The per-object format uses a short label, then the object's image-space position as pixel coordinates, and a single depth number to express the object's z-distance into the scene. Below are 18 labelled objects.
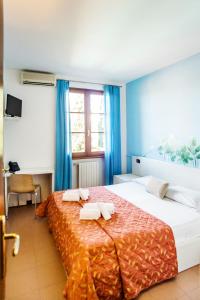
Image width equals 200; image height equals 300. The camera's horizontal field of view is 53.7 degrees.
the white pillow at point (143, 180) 3.39
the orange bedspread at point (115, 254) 1.62
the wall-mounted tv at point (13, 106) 3.32
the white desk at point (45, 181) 3.80
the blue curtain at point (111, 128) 4.42
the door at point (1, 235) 0.71
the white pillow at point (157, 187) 2.85
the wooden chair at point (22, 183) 3.44
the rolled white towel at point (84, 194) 2.76
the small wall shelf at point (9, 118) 3.42
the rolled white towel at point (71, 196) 2.73
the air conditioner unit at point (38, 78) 3.64
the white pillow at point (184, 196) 2.51
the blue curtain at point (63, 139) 3.97
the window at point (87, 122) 4.28
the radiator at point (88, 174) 4.25
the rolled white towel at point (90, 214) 2.17
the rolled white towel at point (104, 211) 2.17
